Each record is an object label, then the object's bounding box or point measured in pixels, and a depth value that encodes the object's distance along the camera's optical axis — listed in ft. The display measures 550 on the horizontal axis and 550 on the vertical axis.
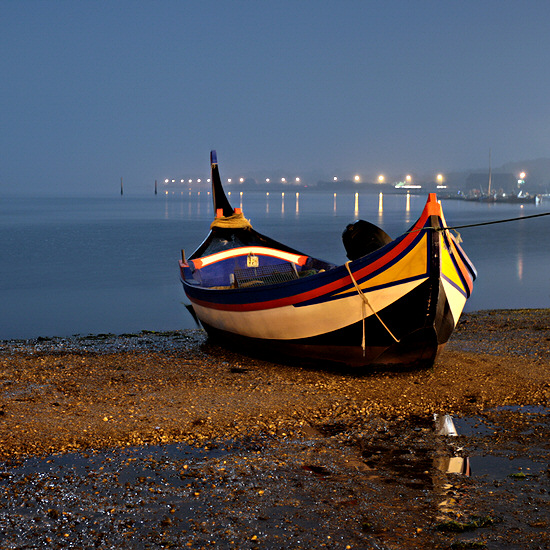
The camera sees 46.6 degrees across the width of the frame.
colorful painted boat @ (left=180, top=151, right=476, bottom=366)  26.58
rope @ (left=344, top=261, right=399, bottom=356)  27.50
